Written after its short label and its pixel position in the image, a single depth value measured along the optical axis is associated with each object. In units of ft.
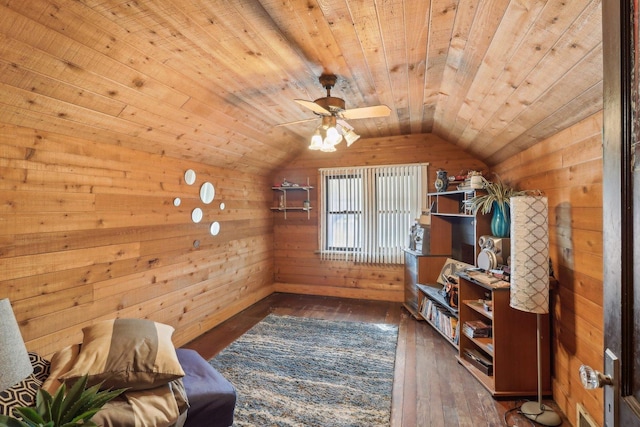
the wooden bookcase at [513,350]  7.77
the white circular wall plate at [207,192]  11.88
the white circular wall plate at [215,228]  12.50
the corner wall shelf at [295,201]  16.56
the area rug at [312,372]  7.04
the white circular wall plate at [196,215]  11.44
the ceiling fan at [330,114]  7.64
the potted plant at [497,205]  9.32
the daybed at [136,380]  4.55
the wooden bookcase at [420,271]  12.76
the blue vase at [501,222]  9.31
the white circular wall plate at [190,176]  11.00
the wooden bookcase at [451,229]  12.15
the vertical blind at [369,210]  15.03
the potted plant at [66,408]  3.08
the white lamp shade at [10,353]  3.97
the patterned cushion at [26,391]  3.94
